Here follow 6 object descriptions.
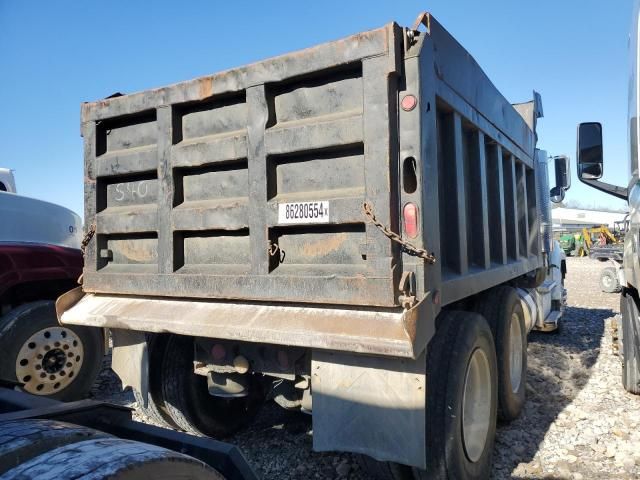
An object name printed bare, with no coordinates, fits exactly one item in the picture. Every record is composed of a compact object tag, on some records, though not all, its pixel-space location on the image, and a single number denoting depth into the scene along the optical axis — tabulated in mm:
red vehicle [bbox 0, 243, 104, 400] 4438
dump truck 2422
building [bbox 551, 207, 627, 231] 65625
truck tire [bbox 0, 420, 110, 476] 1330
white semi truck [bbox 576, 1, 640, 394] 3820
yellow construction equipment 32319
